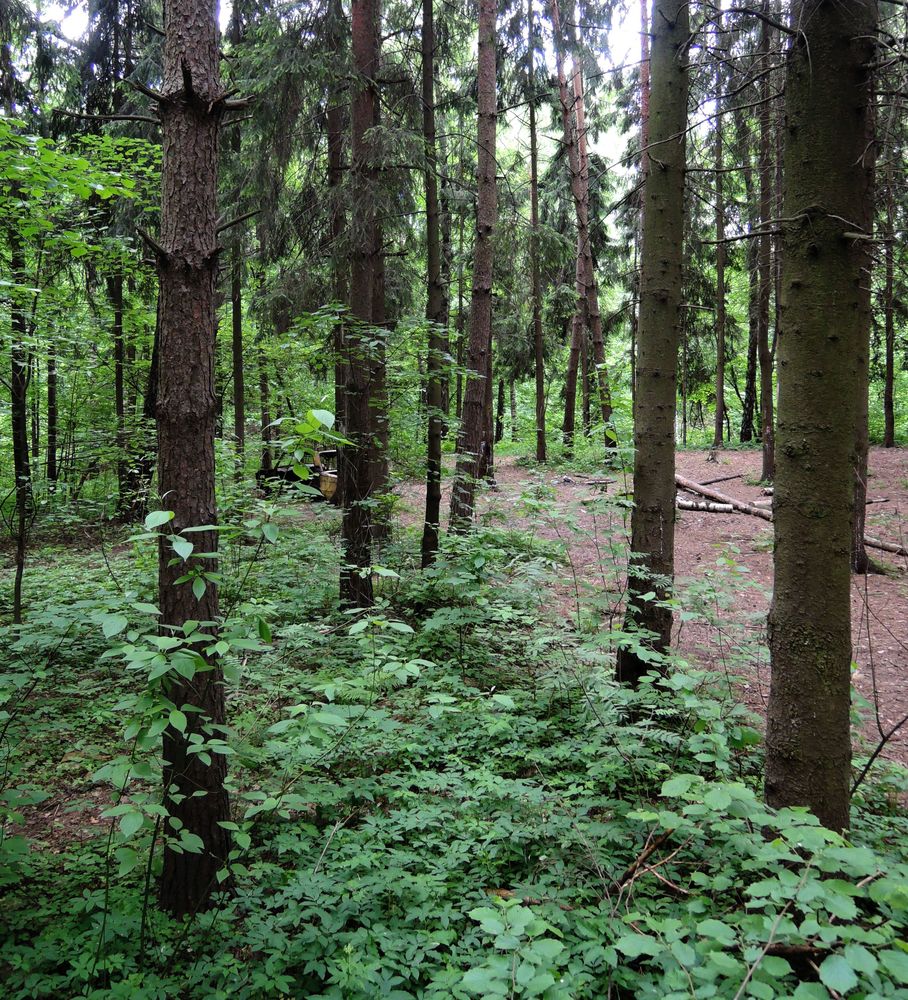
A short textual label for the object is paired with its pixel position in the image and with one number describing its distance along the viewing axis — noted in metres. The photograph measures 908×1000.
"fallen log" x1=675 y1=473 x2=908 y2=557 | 8.95
